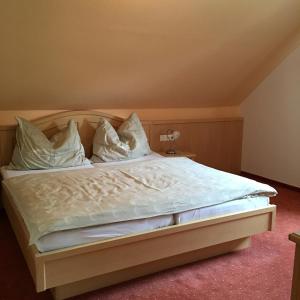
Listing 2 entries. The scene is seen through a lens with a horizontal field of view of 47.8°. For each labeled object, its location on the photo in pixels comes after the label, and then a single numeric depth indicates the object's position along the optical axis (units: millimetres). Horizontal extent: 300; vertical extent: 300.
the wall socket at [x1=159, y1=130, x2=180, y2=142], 4242
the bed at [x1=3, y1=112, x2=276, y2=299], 1958
